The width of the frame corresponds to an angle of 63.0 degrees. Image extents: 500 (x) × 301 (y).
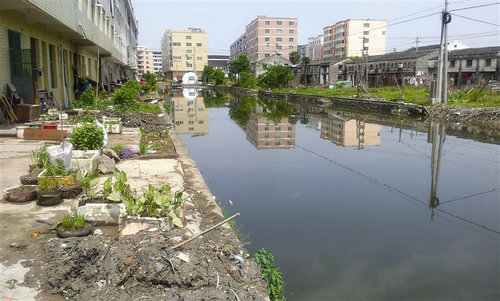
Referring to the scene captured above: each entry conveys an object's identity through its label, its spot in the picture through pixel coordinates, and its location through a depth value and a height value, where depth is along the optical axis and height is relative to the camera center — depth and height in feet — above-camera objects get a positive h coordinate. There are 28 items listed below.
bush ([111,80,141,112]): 56.24 -0.48
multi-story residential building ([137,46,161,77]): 520.83 +48.91
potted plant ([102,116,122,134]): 42.60 -3.07
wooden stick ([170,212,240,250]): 13.15 -4.72
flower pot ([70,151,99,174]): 23.27 -3.71
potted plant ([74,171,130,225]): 16.92 -4.53
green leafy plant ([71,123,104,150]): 25.40 -2.52
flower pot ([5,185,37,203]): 18.74 -4.53
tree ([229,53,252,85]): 257.96 +20.46
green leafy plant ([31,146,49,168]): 21.59 -3.36
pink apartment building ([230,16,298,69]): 327.26 +49.22
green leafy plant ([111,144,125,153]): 31.09 -3.95
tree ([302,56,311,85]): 221.29 +19.20
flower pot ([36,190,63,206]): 18.51 -4.58
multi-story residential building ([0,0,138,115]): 42.98 +7.90
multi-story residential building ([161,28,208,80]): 332.60 +36.36
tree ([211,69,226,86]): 264.11 +13.54
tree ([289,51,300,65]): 260.83 +25.21
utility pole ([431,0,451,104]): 79.20 +7.08
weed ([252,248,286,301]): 14.29 -6.46
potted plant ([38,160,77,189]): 19.43 -3.86
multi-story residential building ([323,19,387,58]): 335.06 +50.59
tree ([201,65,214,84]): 298.15 +17.48
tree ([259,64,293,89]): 170.19 +8.96
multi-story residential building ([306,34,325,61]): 406.21 +52.05
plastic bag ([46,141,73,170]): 21.19 -2.97
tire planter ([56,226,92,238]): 14.98 -5.03
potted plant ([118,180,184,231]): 15.69 -4.55
